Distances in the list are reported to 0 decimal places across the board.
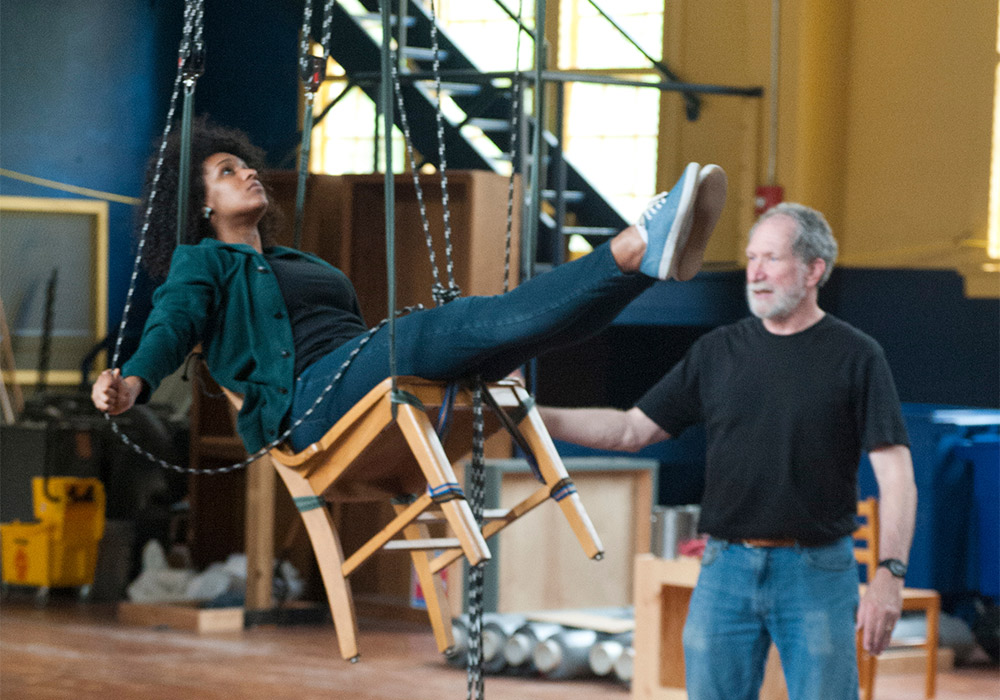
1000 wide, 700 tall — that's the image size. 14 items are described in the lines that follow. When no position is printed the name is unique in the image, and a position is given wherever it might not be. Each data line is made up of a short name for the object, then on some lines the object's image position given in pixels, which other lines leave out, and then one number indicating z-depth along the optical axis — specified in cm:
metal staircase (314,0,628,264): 1423
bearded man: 570
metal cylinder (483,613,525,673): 1127
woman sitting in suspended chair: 489
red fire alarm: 1427
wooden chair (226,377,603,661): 532
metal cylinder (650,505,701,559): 936
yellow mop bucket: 1495
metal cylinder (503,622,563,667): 1112
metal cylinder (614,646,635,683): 1067
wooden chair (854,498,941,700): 1029
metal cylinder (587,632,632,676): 1082
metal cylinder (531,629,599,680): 1098
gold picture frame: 1673
